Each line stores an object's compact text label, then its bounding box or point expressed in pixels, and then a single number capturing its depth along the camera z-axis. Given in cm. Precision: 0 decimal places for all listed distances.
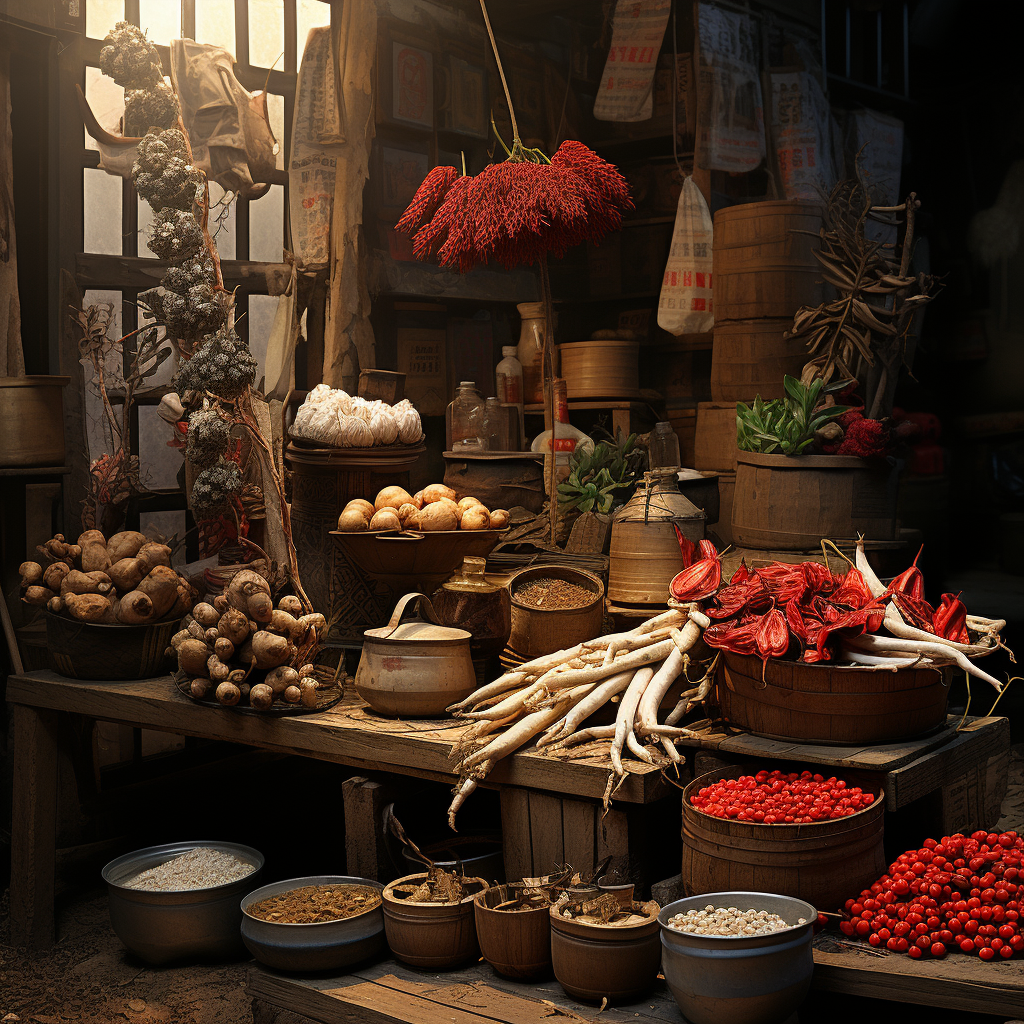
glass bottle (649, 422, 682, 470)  589
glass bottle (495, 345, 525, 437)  589
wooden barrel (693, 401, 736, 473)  540
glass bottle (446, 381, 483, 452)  532
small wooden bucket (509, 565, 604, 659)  324
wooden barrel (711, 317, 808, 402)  531
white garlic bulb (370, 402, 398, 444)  351
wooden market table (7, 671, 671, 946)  257
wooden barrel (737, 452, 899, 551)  434
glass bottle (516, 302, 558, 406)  595
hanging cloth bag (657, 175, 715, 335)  582
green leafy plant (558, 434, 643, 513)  497
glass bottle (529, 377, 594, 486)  493
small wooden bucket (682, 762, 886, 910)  230
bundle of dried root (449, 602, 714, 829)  262
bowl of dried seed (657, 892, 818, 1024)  210
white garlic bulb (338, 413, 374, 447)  347
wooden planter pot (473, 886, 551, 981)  243
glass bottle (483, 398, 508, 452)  541
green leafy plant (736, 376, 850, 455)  439
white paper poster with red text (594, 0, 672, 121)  590
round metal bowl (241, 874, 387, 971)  260
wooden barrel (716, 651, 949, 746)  254
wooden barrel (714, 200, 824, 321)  523
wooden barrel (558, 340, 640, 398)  594
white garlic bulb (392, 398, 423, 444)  358
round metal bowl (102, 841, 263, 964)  321
